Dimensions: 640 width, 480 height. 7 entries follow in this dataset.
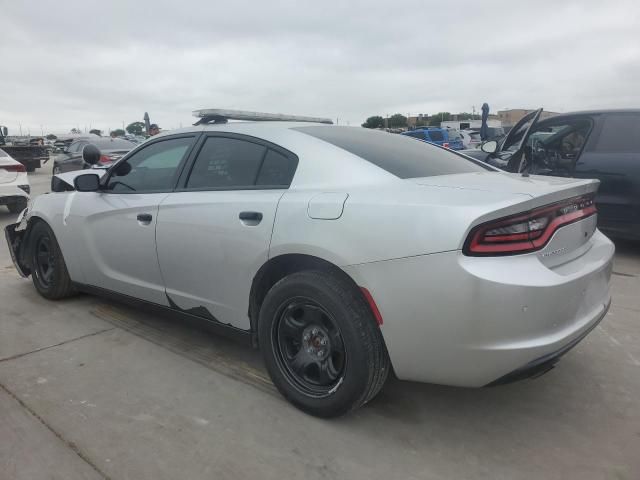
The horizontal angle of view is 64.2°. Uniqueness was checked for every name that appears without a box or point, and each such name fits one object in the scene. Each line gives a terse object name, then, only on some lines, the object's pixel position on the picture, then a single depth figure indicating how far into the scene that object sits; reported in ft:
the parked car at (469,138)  71.10
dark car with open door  17.48
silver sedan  6.61
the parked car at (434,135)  67.72
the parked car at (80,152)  40.34
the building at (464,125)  127.51
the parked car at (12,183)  29.04
